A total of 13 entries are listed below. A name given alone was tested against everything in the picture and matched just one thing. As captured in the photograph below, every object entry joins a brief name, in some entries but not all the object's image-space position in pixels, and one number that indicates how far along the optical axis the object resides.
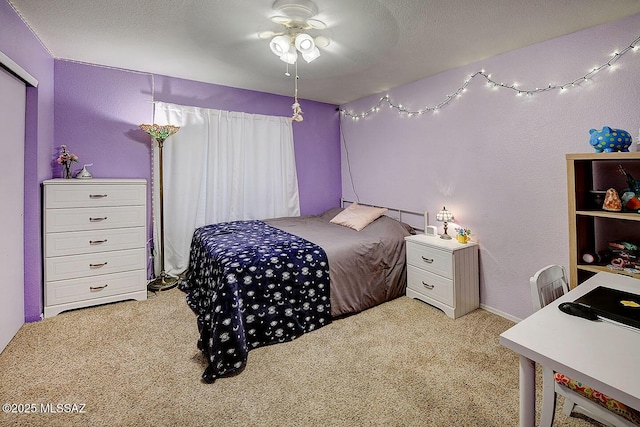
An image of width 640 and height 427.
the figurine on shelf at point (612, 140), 1.84
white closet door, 2.13
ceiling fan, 1.94
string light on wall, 2.05
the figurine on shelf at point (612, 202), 1.85
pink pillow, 3.49
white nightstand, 2.67
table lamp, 2.95
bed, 2.07
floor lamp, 3.12
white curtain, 3.50
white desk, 0.86
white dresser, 2.66
